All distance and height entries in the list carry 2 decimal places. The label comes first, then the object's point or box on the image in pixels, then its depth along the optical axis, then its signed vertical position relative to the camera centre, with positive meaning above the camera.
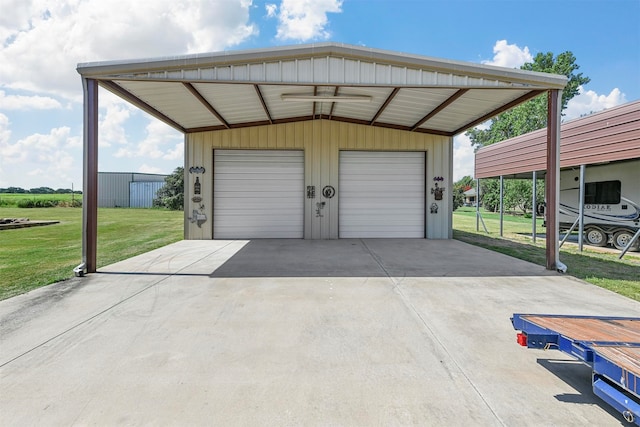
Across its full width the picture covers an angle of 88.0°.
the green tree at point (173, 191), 26.42 +1.18
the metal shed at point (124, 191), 32.59 +1.40
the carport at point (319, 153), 7.20 +1.67
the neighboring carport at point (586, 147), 7.50 +1.74
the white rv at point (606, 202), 8.80 +0.24
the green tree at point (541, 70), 25.80 +10.50
